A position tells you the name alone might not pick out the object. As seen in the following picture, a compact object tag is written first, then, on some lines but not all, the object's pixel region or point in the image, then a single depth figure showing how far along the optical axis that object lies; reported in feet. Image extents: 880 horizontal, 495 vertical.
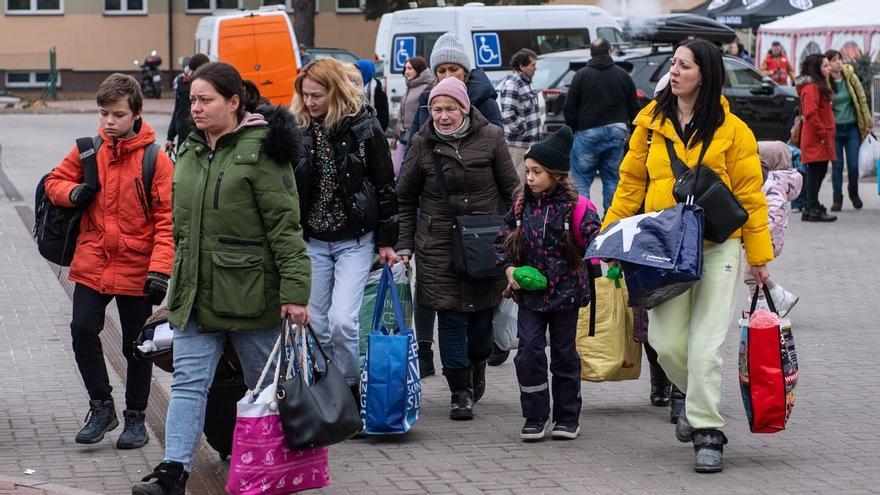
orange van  171.53
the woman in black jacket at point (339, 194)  43.14
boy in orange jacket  41.16
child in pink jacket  59.00
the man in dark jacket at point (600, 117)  88.28
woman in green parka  34.94
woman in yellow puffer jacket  39.29
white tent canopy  187.21
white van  169.58
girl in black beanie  42.45
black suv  131.13
